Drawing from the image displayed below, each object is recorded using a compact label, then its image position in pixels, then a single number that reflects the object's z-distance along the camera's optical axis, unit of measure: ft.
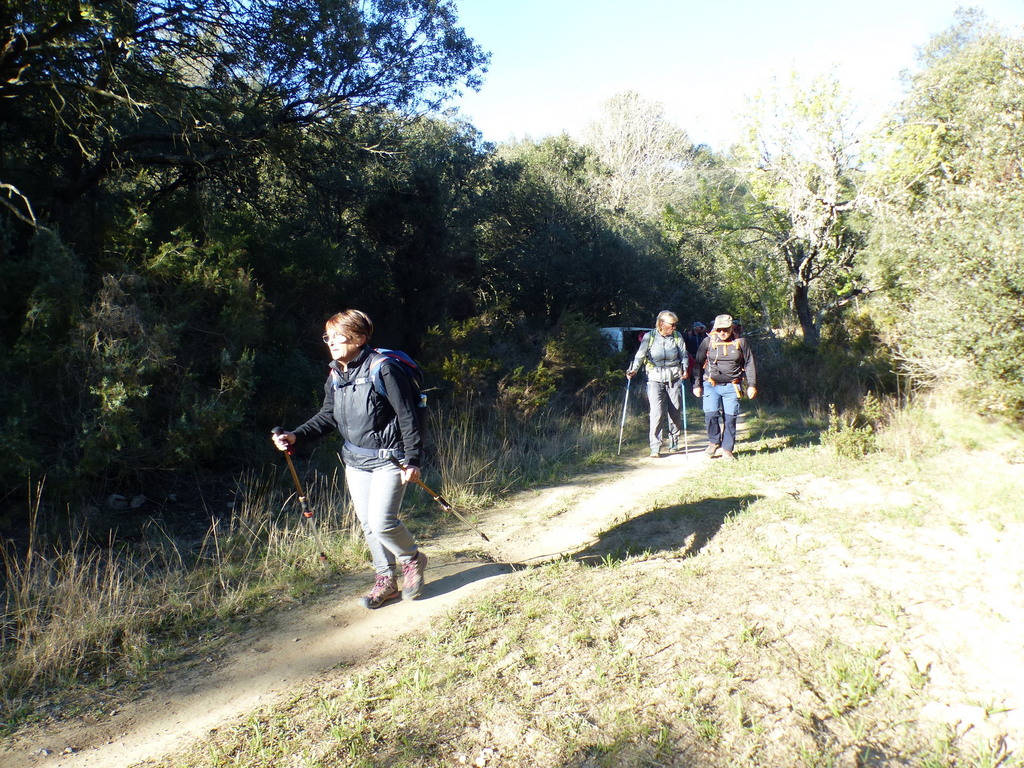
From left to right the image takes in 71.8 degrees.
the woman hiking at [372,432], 13.57
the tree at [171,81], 23.29
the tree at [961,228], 26.50
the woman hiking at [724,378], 26.40
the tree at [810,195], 49.57
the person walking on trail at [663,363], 28.45
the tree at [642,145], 123.13
